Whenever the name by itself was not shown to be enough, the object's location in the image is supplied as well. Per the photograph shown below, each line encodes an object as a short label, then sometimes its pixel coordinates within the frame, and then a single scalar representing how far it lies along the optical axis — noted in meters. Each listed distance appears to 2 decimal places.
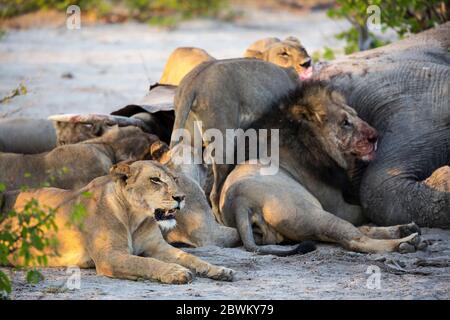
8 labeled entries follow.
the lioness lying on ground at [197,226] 14.06
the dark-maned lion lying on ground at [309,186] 14.11
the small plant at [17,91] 14.74
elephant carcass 15.16
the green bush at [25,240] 10.54
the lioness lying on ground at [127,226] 12.21
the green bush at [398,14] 21.09
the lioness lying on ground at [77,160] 15.05
